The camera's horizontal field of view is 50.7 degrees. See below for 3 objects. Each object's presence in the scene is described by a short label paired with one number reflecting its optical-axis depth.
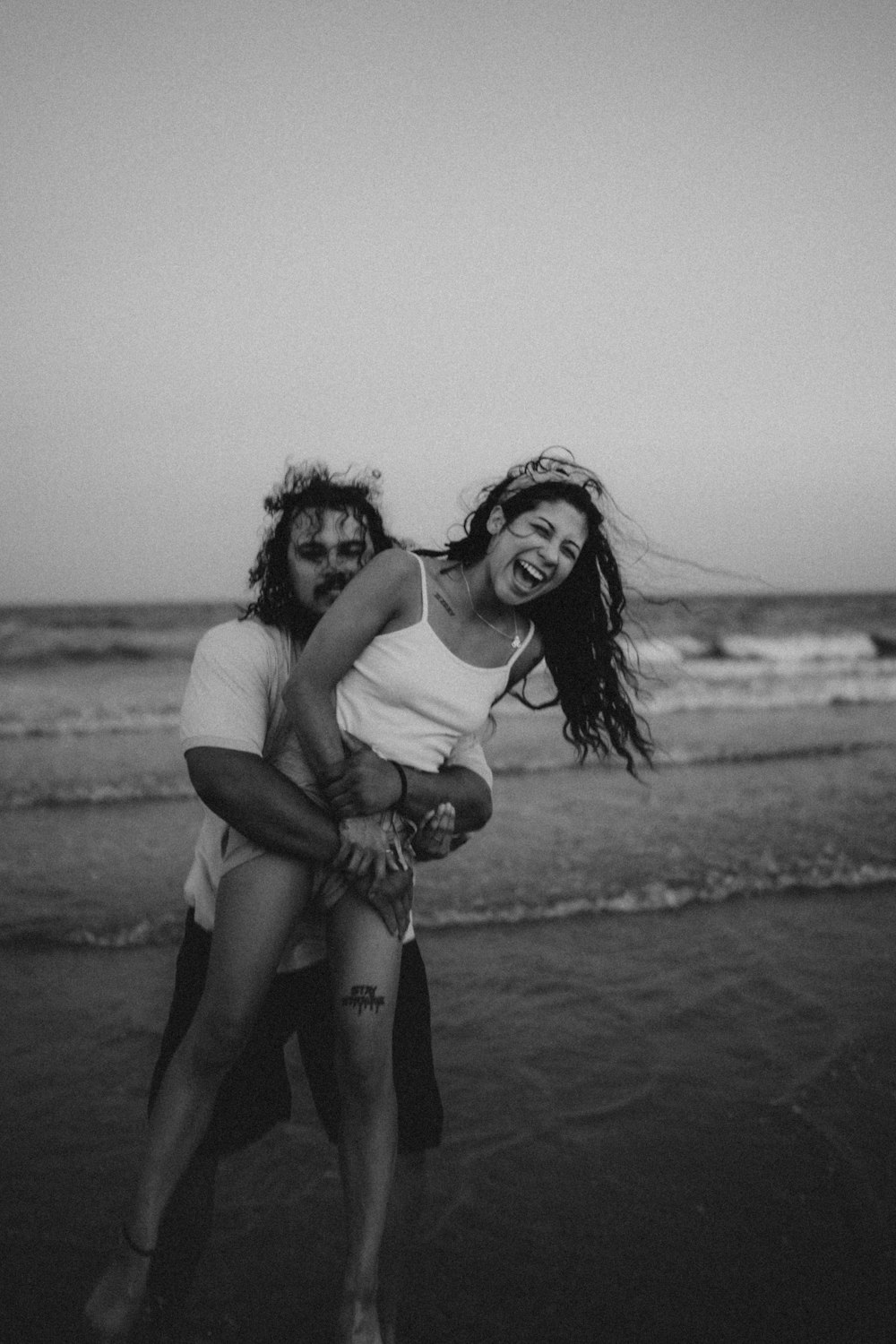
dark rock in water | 27.95
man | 2.40
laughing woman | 2.34
